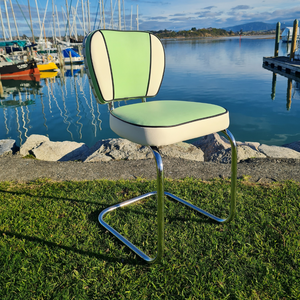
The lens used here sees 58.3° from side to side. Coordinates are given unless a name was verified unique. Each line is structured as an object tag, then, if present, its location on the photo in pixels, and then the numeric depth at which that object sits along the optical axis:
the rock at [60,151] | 4.30
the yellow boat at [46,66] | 20.56
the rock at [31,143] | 4.25
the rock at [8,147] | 3.90
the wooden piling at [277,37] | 17.06
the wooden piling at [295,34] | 13.02
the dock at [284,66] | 12.38
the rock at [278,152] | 3.81
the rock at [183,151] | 3.61
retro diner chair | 1.31
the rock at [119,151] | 3.56
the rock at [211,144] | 4.10
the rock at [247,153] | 3.72
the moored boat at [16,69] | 17.83
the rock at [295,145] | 4.72
